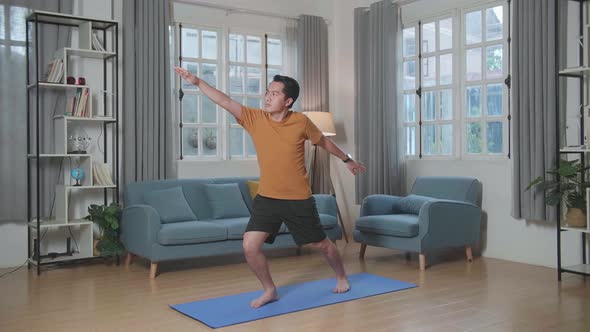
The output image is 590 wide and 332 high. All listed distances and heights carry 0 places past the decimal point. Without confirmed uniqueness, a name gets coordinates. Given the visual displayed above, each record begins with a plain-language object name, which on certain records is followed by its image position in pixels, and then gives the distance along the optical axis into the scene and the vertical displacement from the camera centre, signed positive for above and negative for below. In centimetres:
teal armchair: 517 -47
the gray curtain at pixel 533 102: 505 +51
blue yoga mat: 366 -88
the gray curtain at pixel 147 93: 585 +68
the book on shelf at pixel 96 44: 557 +108
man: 388 -5
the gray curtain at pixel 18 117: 529 +42
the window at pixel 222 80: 641 +91
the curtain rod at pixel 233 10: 639 +166
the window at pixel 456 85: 577 +77
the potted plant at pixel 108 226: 540 -53
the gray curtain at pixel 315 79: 700 +97
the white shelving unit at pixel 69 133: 527 +28
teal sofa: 496 -47
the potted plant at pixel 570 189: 466 -19
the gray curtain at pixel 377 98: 656 +72
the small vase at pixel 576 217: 466 -41
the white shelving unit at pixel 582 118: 462 +35
